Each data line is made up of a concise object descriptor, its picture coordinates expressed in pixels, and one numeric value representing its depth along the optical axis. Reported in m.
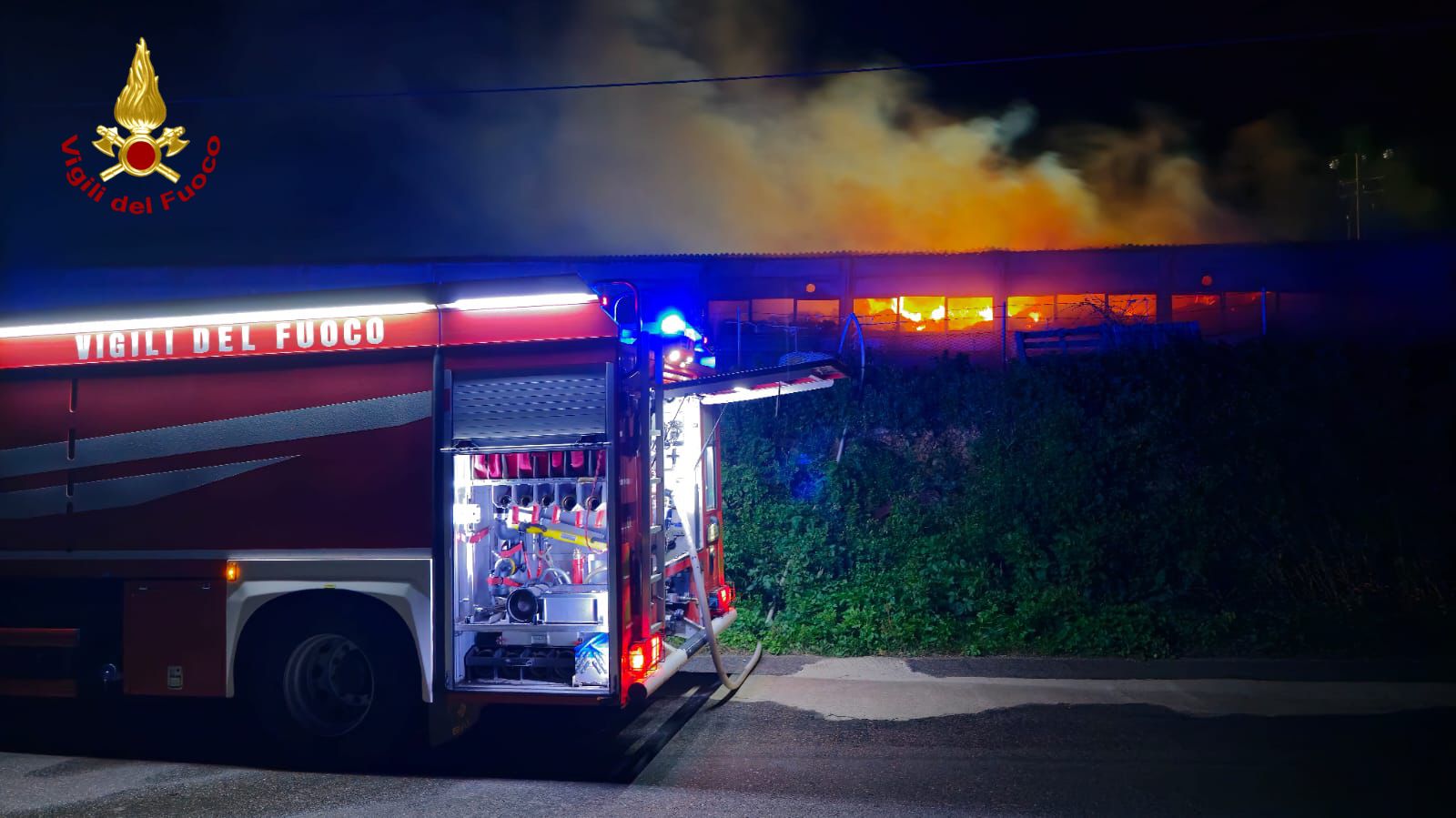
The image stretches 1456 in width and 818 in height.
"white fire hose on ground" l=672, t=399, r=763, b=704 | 7.08
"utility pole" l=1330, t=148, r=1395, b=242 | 25.11
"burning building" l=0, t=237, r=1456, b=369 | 21.25
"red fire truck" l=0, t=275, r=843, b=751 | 6.11
